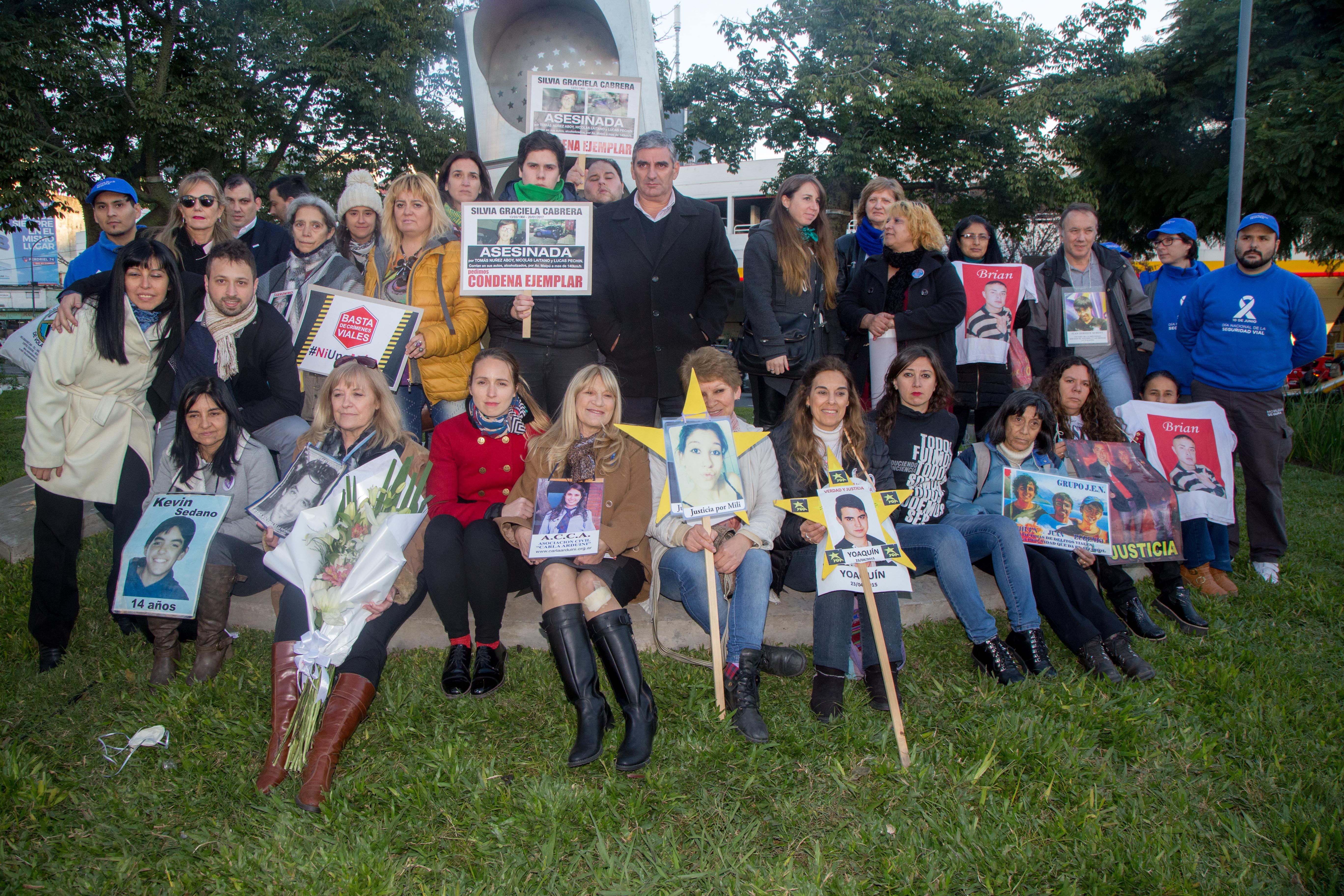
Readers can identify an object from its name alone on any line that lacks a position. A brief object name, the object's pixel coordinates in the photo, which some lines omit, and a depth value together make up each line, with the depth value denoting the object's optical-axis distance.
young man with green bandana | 4.72
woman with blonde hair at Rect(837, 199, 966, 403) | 5.01
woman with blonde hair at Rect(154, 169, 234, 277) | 4.67
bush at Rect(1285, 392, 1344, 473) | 8.85
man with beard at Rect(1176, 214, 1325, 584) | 4.98
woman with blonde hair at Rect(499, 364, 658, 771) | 3.20
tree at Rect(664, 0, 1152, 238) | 24.09
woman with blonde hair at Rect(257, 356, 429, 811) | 2.98
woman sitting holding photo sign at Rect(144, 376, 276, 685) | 3.73
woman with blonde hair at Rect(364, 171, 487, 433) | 4.58
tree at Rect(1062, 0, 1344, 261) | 12.21
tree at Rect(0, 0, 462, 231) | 16.30
